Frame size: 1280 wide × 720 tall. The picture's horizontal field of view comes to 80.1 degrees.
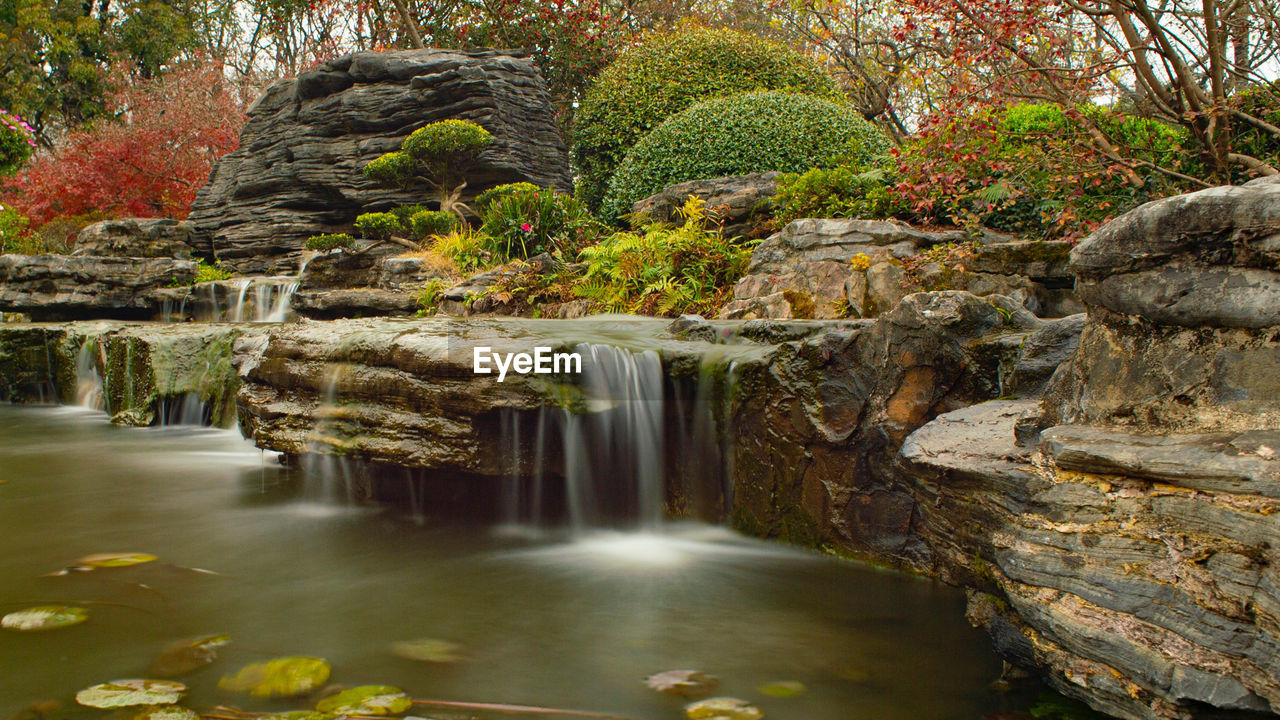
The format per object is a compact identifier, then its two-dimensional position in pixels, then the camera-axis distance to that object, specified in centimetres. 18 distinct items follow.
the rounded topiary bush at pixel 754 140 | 960
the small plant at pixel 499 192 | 1141
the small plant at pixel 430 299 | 922
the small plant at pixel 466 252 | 1047
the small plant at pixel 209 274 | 1221
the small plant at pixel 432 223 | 1154
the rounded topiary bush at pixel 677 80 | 1248
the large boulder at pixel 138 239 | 1265
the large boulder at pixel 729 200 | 853
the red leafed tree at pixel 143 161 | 1716
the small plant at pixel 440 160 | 1227
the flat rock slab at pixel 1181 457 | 182
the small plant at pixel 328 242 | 1128
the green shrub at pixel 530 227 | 1043
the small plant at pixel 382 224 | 1179
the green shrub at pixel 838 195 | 736
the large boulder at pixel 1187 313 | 198
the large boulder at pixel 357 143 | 1394
